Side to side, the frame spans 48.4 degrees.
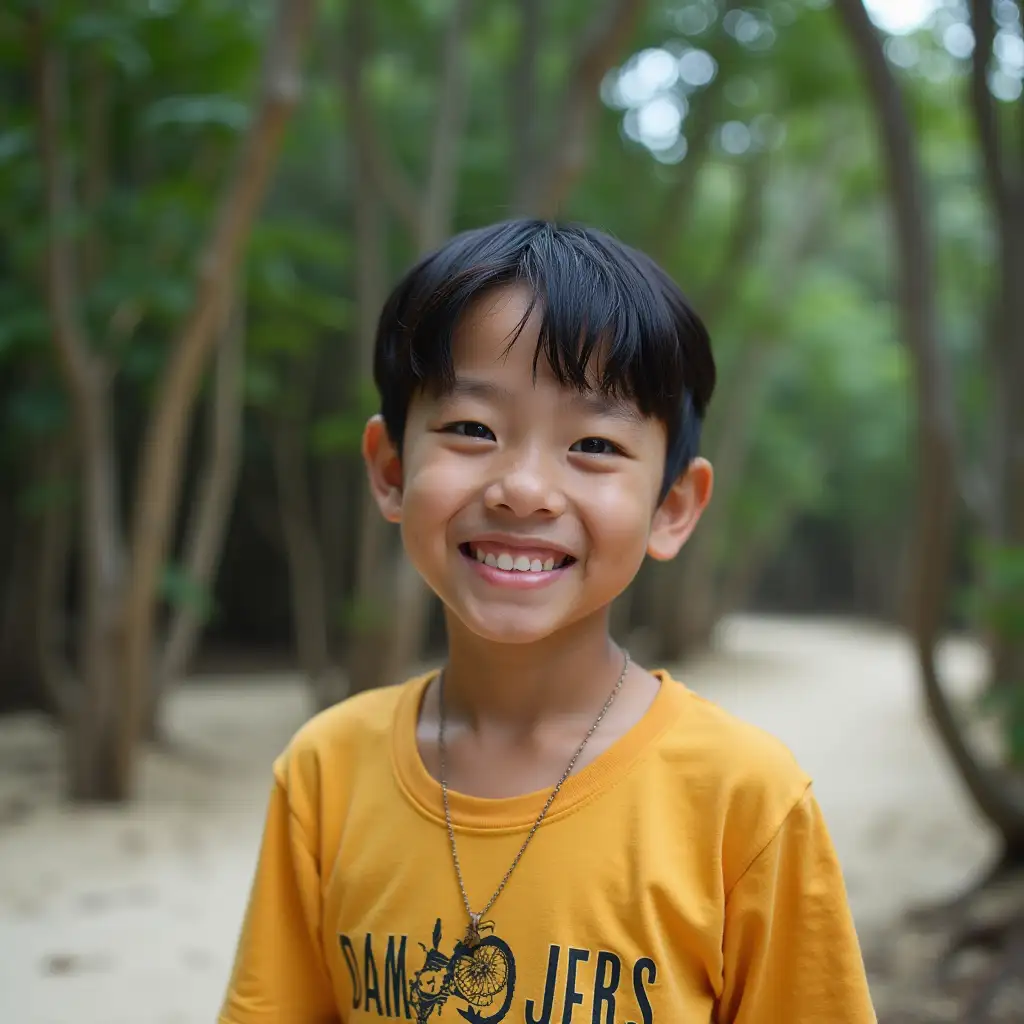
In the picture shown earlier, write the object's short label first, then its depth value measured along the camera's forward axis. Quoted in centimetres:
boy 100
